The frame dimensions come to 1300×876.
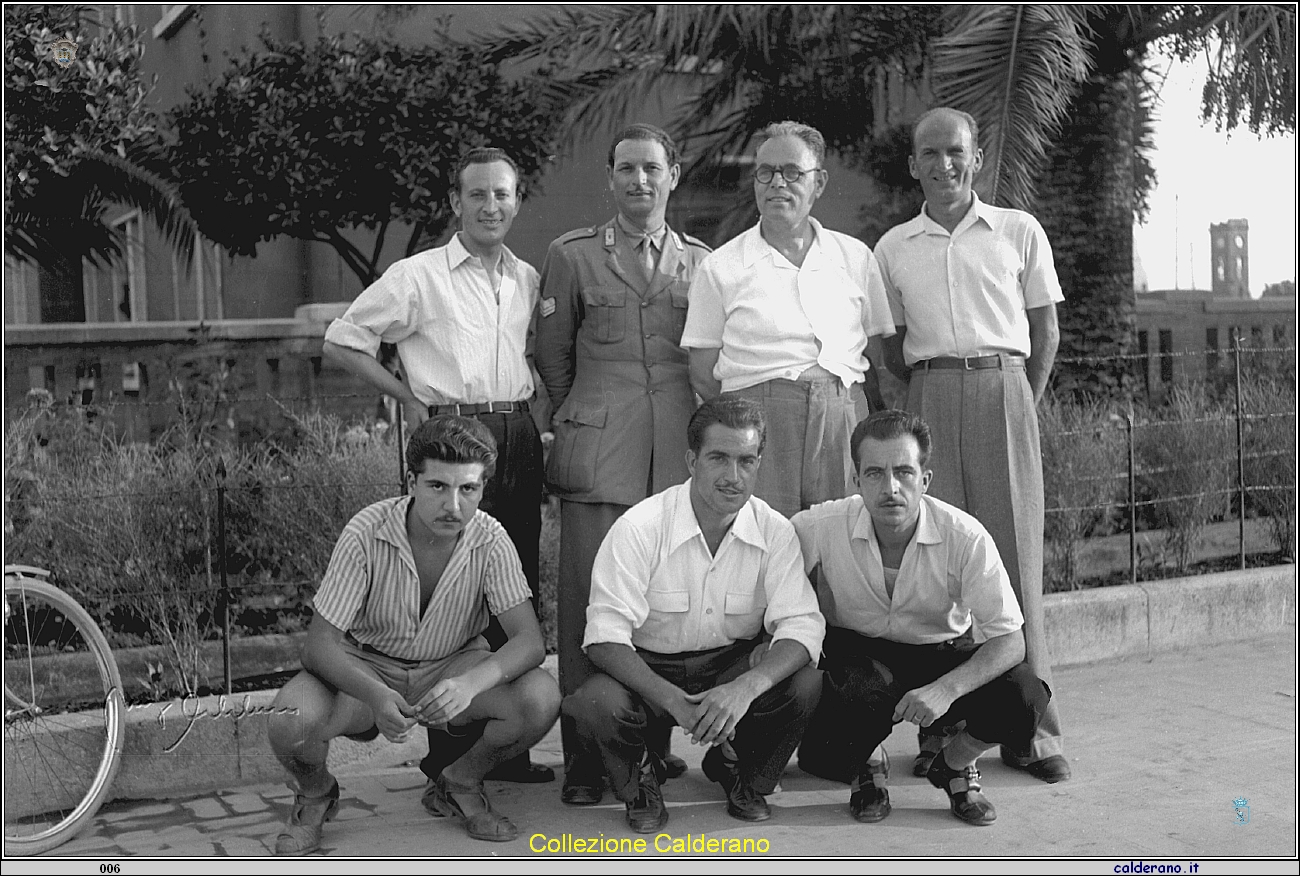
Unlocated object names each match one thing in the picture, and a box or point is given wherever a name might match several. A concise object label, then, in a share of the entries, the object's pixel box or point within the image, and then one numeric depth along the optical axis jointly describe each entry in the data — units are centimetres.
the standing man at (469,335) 444
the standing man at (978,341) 453
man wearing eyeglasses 440
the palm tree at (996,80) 731
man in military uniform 449
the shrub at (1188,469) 682
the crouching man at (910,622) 400
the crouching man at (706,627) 397
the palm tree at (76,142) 583
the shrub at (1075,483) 638
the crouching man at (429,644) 388
